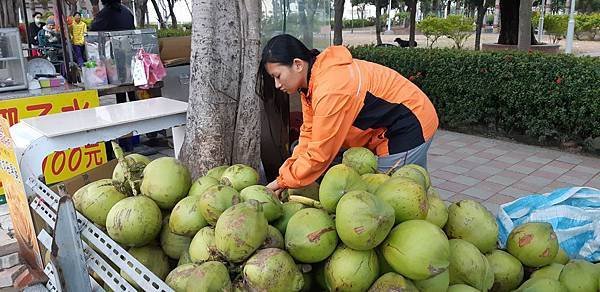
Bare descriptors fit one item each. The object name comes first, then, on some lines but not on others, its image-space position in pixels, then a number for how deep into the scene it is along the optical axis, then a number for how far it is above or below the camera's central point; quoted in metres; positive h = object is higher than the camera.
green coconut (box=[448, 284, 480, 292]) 1.24 -0.66
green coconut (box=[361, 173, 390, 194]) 1.43 -0.47
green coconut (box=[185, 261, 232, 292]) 1.12 -0.56
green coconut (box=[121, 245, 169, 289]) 1.42 -0.65
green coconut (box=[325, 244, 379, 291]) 1.15 -0.57
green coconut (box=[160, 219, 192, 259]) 1.44 -0.62
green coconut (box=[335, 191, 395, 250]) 1.13 -0.45
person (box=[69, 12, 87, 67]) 7.04 -0.12
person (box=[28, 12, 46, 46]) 13.55 +0.11
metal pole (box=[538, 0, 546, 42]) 21.71 -0.36
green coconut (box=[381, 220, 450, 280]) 1.12 -0.52
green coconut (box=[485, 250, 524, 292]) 1.43 -0.72
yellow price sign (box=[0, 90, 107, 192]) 4.25 -0.71
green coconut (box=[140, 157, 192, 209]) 1.56 -0.48
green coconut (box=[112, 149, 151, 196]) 1.67 -0.49
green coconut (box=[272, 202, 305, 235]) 1.39 -0.53
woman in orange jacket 1.97 -0.36
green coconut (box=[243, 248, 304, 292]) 1.12 -0.55
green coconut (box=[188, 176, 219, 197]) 1.56 -0.49
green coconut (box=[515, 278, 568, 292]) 1.36 -0.72
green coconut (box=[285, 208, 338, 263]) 1.21 -0.51
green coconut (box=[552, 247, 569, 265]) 1.62 -0.77
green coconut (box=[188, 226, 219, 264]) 1.25 -0.56
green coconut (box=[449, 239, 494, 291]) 1.27 -0.62
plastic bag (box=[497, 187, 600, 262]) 2.08 -0.85
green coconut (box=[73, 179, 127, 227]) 1.54 -0.53
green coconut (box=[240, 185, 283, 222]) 1.38 -0.48
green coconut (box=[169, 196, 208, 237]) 1.40 -0.53
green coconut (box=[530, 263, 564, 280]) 1.47 -0.75
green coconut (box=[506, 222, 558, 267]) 1.48 -0.67
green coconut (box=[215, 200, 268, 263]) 1.18 -0.48
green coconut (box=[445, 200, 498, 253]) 1.42 -0.58
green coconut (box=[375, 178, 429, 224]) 1.26 -0.45
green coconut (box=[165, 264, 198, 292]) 1.18 -0.60
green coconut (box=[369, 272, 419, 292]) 1.12 -0.59
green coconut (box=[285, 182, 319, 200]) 1.77 -0.59
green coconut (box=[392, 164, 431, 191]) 1.47 -0.45
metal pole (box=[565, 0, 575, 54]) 11.71 -0.27
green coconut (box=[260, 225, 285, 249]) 1.25 -0.54
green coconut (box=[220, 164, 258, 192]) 1.60 -0.48
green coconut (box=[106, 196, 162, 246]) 1.40 -0.54
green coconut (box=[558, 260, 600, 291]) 1.41 -0.73
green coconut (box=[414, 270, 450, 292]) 1.19 -0.62
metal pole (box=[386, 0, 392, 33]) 39.52 -0.13
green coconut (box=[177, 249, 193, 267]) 1.37 -0.63
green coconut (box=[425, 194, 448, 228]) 1.36 -0.52
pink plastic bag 5.16 -0.39
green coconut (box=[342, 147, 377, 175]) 1.71 -0.47
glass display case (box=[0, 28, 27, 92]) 4.62 -0.28
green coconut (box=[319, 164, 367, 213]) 1.34 -0.43
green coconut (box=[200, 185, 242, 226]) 1.33 -0.47
